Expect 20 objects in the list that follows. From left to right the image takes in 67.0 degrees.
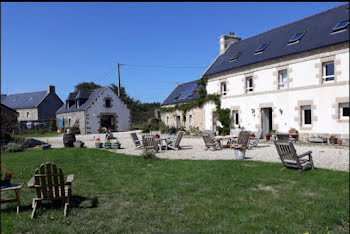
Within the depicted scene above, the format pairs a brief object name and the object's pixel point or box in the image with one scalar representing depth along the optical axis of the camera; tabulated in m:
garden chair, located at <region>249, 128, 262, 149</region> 13.53
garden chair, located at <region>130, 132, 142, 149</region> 13.74
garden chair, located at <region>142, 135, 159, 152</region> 12.27
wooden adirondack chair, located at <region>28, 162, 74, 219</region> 4.34
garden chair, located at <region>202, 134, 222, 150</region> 12.59
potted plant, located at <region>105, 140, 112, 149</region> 14.73
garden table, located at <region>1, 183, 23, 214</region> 4.47
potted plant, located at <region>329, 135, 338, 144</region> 13.99
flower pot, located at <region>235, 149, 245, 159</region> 9.43
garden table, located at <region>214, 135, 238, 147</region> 13.10
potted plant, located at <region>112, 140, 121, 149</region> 14.50
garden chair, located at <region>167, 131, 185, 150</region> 13.09
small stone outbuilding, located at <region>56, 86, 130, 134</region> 24.83
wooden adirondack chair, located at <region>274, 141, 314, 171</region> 7.05
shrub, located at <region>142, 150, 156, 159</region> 9.78
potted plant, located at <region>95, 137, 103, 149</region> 14.81
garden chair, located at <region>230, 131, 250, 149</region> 12.10
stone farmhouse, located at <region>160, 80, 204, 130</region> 24.78
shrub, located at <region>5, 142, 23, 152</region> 13.74
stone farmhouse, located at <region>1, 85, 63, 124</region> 40.41
